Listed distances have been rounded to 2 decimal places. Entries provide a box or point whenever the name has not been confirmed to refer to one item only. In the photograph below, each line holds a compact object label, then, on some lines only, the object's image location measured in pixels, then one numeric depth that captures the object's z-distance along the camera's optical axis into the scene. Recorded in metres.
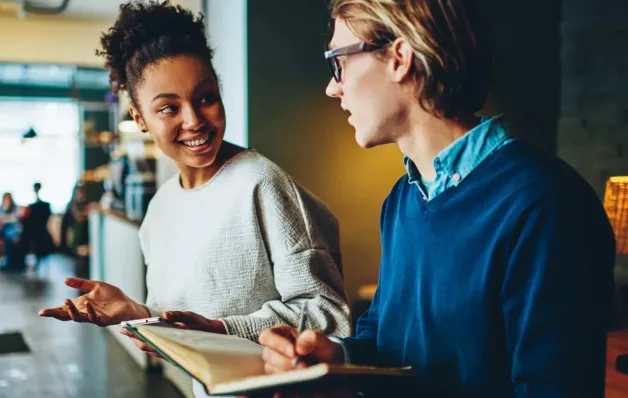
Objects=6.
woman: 1.42
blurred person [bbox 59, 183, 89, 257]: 10.36
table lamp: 2.38
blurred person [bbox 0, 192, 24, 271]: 10.37
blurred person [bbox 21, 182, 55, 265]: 10.34
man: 0.84
